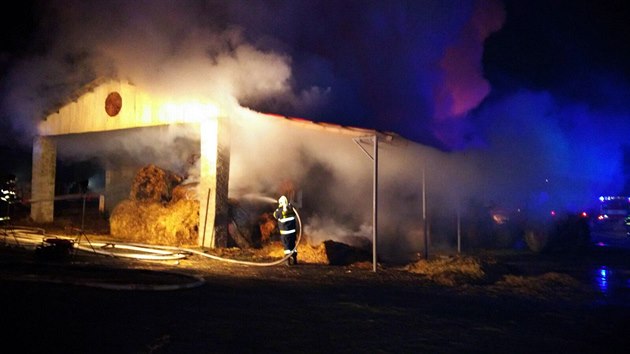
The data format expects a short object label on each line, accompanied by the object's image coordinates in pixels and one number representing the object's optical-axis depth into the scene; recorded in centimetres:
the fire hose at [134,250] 1069
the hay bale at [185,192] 1517
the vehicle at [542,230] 1820
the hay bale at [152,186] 1594
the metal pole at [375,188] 1079
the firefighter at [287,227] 1105
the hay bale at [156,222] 1391
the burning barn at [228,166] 1330
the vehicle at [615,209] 2783
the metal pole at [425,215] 1294
